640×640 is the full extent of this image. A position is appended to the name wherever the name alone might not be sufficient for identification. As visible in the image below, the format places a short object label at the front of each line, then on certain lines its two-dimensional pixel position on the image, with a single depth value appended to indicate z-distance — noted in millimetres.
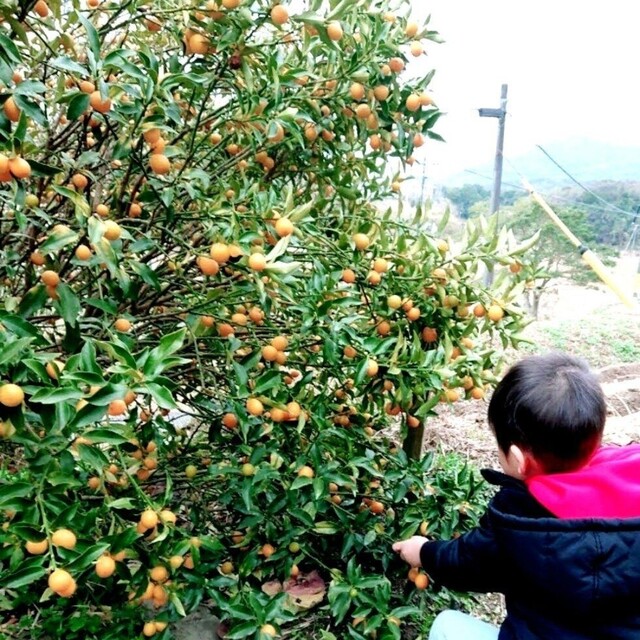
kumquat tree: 1268
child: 1149
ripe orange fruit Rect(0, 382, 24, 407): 930
